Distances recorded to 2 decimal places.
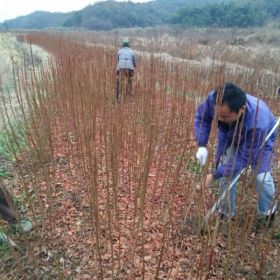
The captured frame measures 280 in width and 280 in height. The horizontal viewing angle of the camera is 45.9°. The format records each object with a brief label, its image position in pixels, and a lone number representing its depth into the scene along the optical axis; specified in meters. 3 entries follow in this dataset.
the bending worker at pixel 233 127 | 1.94
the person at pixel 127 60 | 5.64
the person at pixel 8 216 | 2.21
